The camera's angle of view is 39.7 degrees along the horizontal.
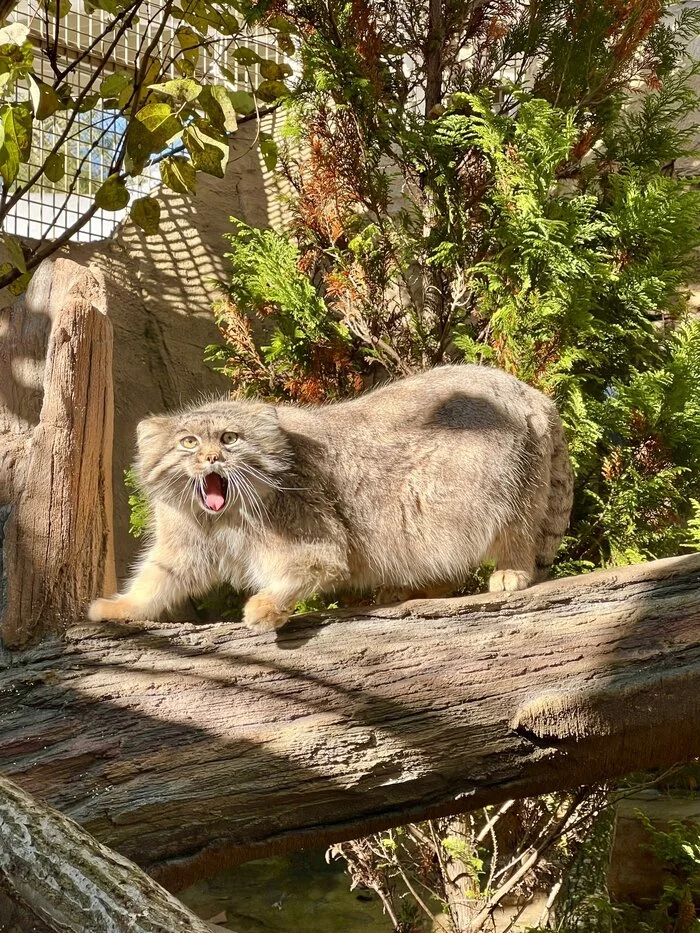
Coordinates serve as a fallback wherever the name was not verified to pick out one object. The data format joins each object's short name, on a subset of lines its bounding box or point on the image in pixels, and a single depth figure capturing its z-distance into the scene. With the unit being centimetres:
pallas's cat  328
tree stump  291
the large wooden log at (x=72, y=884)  145
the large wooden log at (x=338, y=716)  264
